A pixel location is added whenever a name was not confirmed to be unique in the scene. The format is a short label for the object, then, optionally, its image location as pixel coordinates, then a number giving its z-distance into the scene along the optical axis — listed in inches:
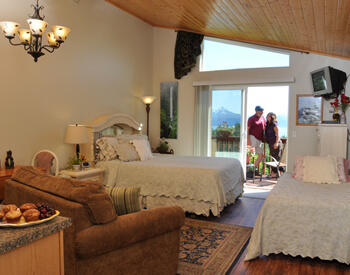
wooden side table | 132.8
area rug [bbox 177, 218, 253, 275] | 120.6
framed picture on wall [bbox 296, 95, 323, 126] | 240.3
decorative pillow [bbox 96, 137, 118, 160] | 202.5
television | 217.3
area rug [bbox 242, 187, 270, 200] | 232.4
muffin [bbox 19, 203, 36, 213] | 59.3
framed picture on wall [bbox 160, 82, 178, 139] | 287.6
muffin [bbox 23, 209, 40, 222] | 56.6
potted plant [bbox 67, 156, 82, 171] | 183.2
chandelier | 128.6
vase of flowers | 213.5
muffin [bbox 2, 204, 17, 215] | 59.7
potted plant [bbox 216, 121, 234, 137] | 272.5
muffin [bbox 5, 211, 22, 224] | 56.0
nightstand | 175.8
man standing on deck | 318.0
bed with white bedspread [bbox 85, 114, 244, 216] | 174.1
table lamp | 181.8
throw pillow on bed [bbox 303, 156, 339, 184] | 157.3
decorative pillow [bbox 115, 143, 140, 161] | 199.9
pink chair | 170.3
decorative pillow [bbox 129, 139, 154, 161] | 210.0
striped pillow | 98.9
